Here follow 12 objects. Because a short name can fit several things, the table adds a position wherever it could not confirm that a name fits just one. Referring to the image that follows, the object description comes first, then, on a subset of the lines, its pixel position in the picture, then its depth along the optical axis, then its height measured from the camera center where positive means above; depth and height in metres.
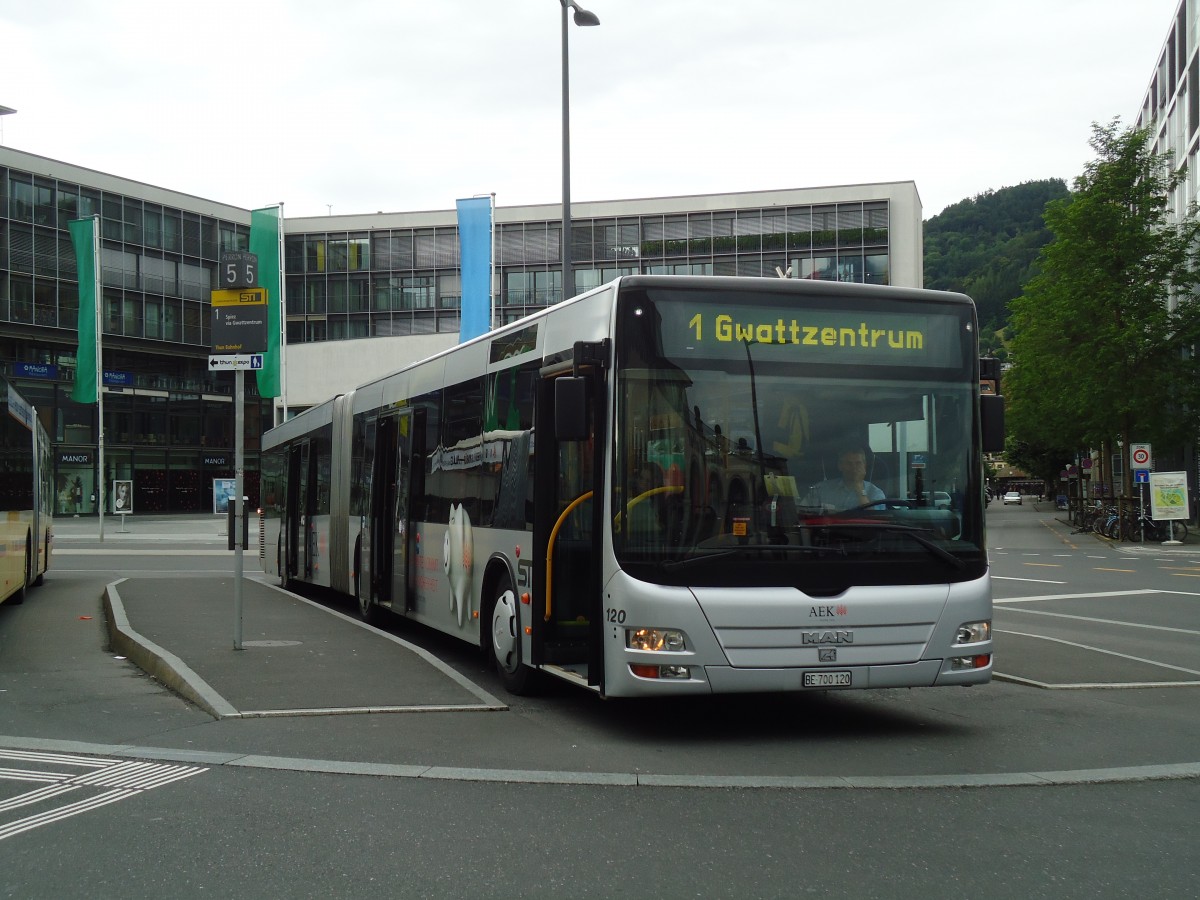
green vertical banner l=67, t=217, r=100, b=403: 48.52 +7.21
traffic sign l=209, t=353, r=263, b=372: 11.24 +1.12
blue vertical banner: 31.12 +5.85
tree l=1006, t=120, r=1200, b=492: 39.38 +5.60
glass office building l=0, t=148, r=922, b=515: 56.28 +10.73
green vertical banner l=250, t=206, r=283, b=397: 41.88 +7.38
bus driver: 7.85 -0.06
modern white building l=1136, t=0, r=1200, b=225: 50.44 +16.47
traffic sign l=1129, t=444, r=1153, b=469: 38.12 +0.63
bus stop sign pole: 10.92 -0.19
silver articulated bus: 7.65 -0.06
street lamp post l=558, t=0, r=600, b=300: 18.14 +5.00
